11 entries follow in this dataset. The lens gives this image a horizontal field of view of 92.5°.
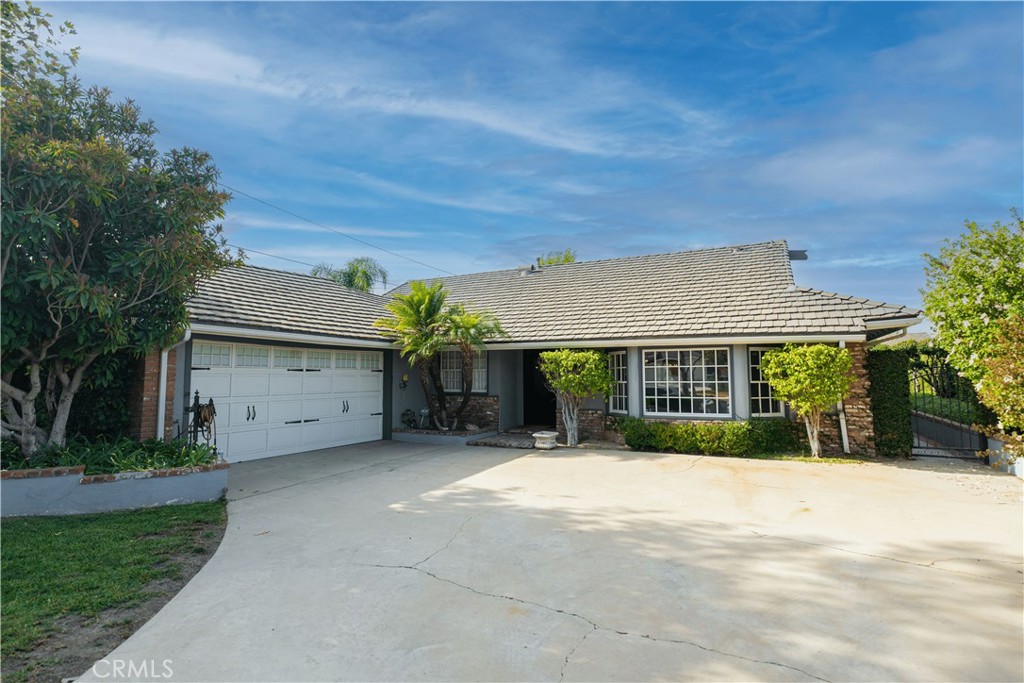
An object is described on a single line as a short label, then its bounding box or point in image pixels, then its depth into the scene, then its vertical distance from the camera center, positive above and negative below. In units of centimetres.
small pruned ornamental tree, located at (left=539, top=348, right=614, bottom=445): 1152 +19
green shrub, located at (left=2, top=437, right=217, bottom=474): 648 -93
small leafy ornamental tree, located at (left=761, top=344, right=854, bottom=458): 957 +8
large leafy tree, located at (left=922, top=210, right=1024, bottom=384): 868 +168
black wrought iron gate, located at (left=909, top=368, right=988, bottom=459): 1029 -86
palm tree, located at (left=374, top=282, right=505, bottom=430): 1223 +150
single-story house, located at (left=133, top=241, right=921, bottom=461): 966 +89
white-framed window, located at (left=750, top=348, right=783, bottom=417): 1116 -33
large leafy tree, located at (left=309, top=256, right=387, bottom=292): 2728 +638
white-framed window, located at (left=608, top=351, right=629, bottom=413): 1250 +3
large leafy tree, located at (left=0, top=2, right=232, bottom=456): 592 +213
